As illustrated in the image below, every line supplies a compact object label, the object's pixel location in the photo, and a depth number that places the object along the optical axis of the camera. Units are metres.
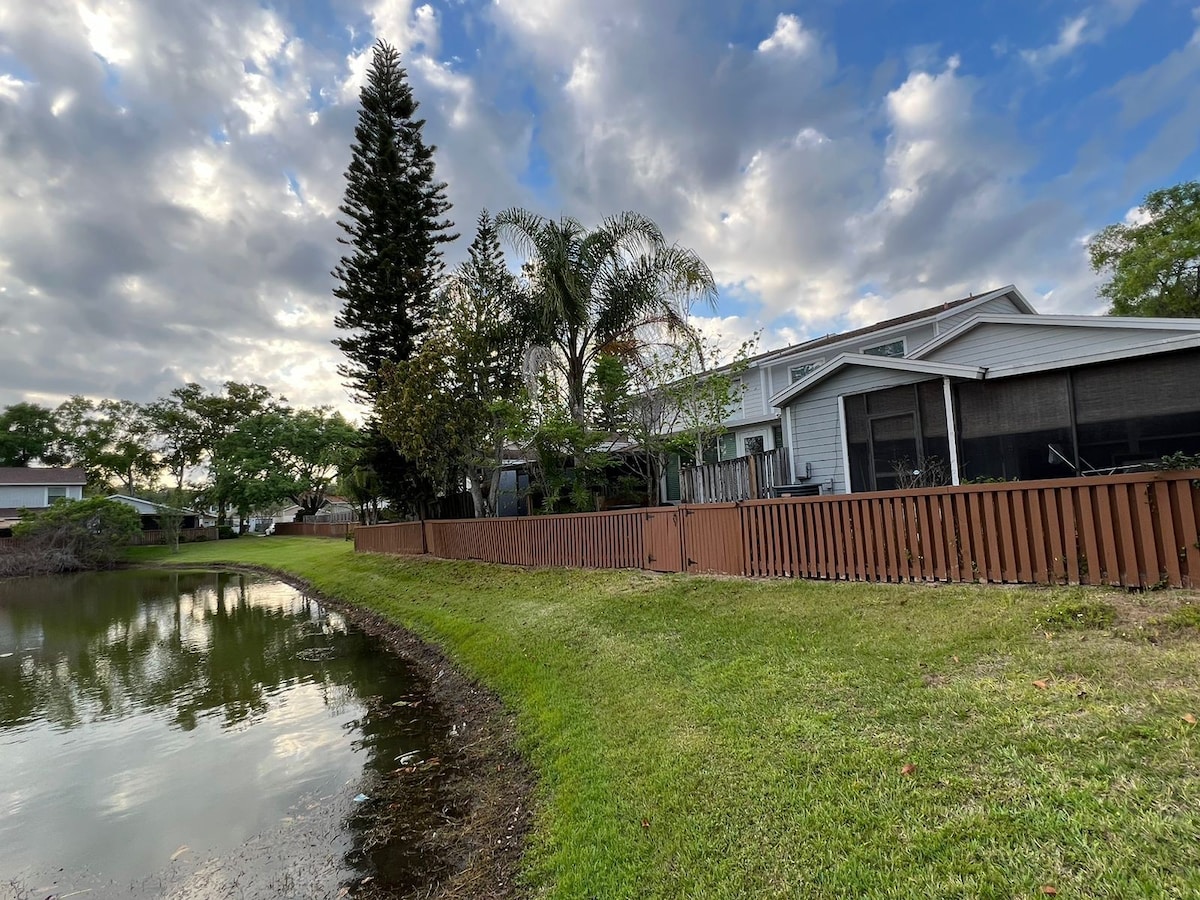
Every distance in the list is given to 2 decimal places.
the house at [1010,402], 7.85
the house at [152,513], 40.62
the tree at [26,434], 47.47
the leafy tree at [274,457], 40.41
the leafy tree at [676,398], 12.34
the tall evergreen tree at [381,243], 19.84
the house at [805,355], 14.80
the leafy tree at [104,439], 49.53
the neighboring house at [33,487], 38.31
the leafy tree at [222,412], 47.00
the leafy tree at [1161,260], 20.44
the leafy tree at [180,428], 47.22
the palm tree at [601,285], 13.33
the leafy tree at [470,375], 14.70
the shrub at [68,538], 28.47
